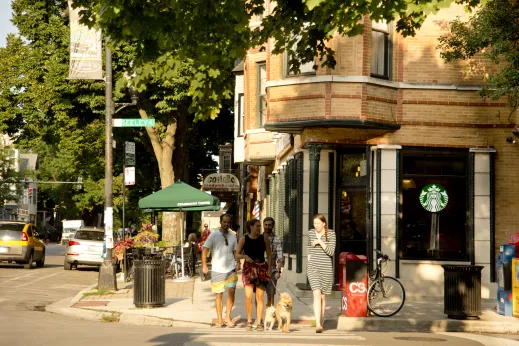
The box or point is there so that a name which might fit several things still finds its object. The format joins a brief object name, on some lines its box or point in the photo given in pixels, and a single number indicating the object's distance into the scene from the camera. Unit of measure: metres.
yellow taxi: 33.14
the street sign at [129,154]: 31.97
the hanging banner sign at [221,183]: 38.12
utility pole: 22.50
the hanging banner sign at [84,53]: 24.33
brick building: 20.88
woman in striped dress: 14.66
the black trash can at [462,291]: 16.19
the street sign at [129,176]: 31.80
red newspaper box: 15.87
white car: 33.50
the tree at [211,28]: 13.49
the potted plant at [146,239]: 28.80
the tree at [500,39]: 17.22
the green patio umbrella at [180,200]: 26.39
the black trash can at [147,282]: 17.88
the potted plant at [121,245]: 27.87
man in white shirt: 15.12
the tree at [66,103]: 36.16
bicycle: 16.55
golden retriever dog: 14.30
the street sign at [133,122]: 22.98
